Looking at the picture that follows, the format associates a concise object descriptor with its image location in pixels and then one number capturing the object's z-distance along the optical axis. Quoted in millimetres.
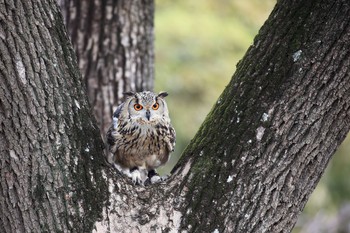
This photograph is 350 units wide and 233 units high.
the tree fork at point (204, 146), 6836
